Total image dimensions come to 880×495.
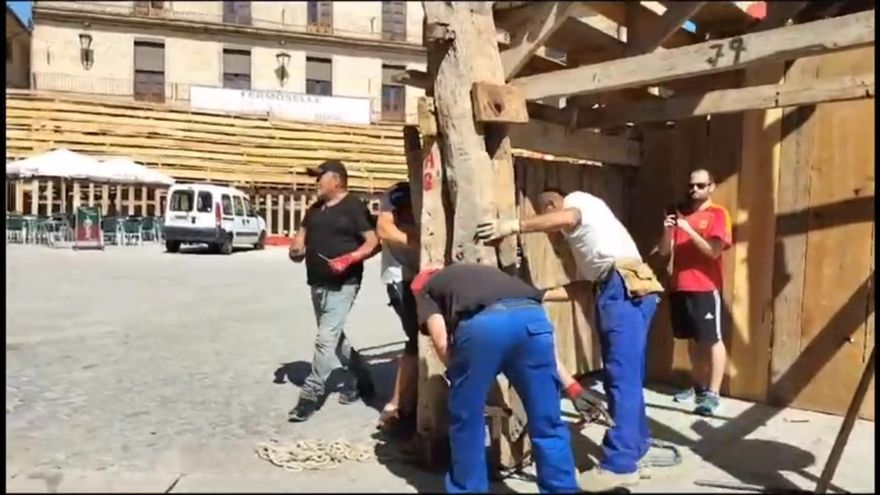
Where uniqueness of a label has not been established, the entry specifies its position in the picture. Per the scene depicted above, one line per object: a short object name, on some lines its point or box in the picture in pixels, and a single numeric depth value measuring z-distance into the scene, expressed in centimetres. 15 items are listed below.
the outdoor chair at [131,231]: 2307
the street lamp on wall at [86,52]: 2120
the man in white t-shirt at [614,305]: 412
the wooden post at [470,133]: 418
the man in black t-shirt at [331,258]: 550
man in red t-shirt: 540
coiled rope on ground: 443
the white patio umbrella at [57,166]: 2034
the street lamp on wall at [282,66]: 1680
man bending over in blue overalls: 357
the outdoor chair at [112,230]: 2272
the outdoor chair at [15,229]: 2155
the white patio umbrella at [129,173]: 2105
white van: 2081
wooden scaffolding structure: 411
